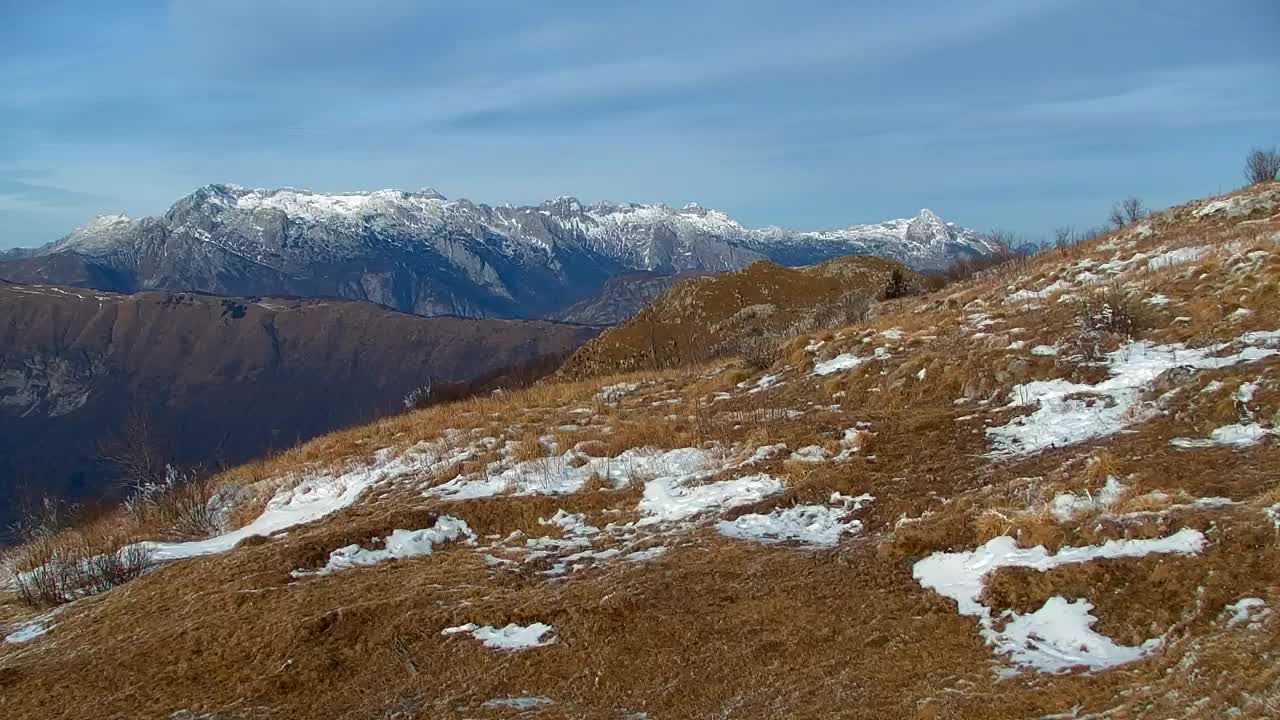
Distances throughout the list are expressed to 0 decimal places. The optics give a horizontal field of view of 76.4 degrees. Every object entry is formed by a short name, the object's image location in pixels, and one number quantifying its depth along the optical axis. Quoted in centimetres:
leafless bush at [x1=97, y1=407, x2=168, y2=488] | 1970
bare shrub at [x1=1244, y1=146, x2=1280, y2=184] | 3338
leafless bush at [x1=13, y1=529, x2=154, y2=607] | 1283
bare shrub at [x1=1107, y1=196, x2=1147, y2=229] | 3503
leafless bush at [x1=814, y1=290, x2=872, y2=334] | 3130
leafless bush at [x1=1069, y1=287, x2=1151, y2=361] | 1616
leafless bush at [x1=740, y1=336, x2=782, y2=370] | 2420
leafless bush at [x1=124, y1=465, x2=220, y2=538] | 1669
